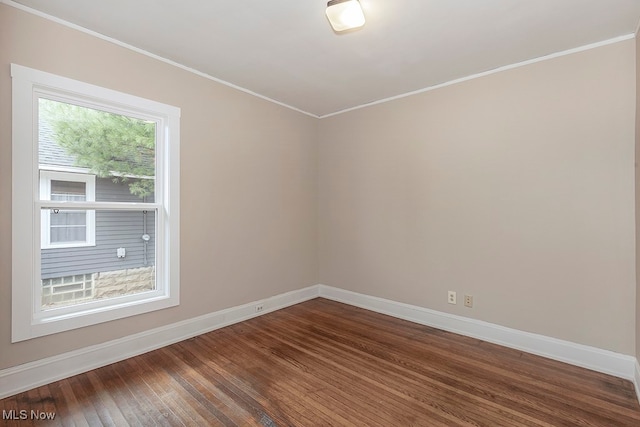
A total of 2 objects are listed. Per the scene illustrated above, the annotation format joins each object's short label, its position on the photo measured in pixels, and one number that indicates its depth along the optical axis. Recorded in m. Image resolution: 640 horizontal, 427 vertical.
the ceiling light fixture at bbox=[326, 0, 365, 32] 1.88
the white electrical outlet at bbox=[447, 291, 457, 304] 3.16
